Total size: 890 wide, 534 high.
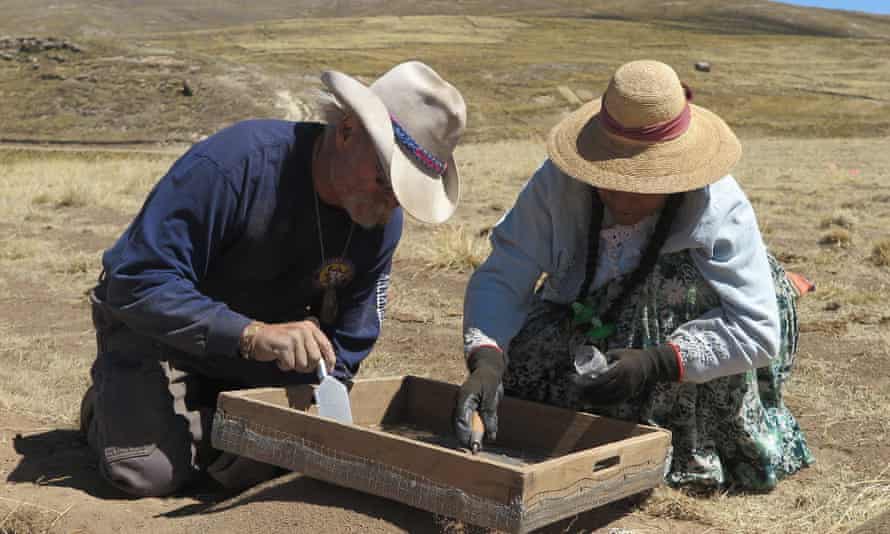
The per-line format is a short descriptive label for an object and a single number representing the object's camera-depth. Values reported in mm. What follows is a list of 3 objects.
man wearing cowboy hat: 3145
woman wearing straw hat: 3250
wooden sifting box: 2711
